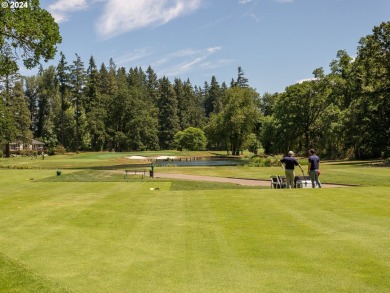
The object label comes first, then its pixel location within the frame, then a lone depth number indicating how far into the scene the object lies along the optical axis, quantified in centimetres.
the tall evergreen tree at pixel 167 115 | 14288
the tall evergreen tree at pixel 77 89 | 11894
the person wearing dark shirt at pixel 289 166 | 2114
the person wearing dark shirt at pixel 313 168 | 2128
